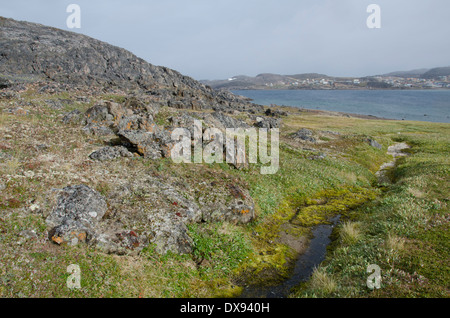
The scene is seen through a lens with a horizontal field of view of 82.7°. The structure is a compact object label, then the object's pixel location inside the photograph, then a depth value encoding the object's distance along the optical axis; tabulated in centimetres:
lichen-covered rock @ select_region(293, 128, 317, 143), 4963
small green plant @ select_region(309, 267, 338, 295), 1134
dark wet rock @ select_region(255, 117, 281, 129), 6412
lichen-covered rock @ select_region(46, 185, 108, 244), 1248
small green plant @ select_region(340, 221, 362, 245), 1636
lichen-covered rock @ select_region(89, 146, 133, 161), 2058
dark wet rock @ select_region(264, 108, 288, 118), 10362
